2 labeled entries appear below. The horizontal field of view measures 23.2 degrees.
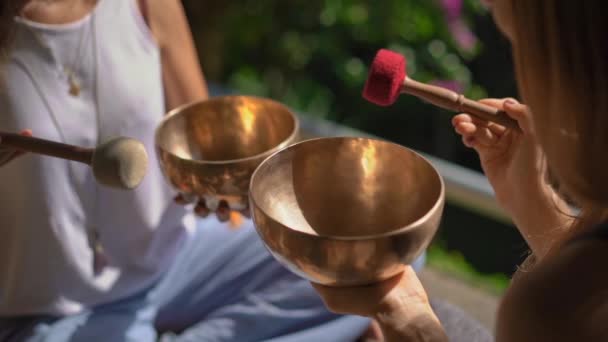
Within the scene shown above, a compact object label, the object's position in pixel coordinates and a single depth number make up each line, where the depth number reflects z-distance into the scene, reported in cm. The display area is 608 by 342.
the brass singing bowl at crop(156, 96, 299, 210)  156
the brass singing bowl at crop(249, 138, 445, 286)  138
